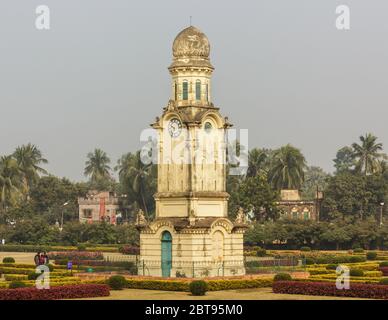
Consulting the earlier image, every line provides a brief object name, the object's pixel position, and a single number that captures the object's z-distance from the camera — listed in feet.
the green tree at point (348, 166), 613.72
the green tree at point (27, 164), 494.18
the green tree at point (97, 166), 579.40
